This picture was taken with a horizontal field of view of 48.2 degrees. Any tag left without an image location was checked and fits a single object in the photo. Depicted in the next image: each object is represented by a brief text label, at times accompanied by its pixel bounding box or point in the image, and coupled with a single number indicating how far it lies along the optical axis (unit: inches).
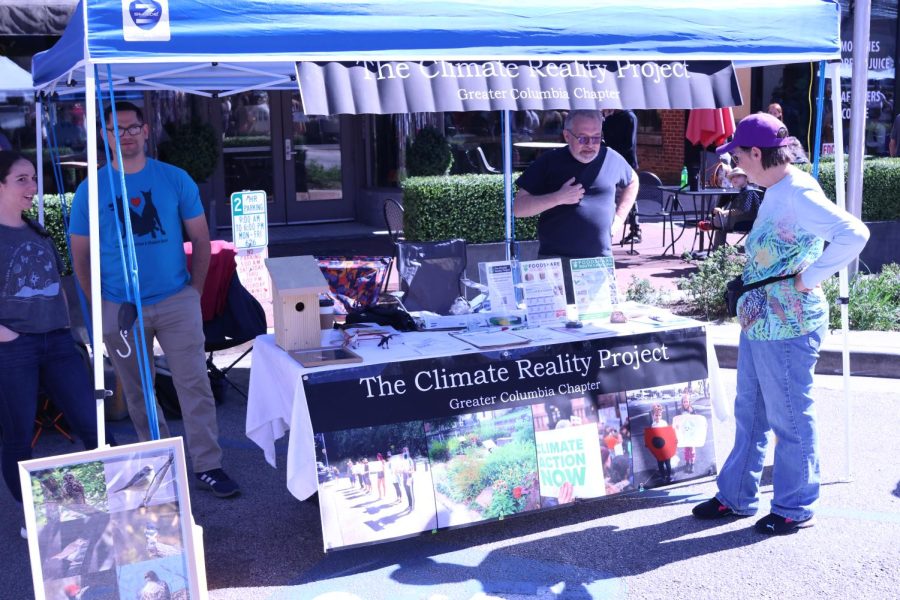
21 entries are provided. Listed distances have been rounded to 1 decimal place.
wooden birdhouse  183.6
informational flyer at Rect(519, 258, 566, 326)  198.9
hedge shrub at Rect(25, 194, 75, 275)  331.3
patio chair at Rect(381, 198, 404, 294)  406.6
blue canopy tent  155.6
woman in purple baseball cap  167.3
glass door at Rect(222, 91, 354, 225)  560.1
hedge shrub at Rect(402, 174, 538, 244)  386.0
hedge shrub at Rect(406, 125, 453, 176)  531.8
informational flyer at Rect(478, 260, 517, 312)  200.5
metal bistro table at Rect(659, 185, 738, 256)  430.3
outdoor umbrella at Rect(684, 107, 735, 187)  459.5
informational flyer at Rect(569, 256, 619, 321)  200.8
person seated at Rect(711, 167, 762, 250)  411.5
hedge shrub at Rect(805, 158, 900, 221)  421.7
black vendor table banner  170.7
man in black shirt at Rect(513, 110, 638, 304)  218.4
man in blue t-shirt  191.6
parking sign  303.3
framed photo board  135.3
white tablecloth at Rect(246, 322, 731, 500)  168.7
